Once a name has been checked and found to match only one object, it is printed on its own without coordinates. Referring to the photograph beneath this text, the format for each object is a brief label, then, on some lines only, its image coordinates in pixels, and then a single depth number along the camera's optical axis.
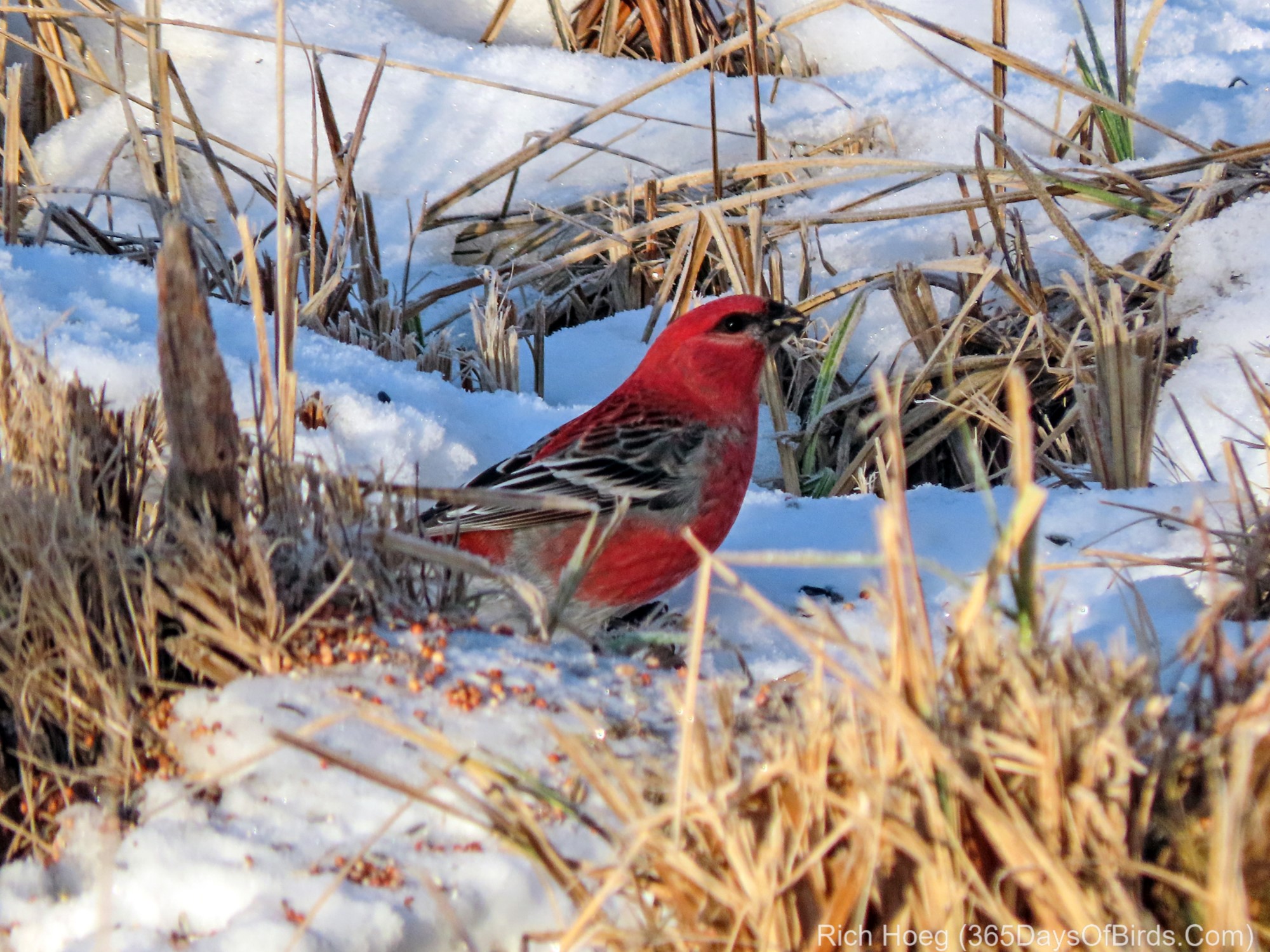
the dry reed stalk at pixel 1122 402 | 6.86
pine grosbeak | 6.12
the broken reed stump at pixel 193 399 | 4.03
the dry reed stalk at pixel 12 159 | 8.17
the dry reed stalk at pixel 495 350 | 8.52
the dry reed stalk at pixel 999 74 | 8.62
